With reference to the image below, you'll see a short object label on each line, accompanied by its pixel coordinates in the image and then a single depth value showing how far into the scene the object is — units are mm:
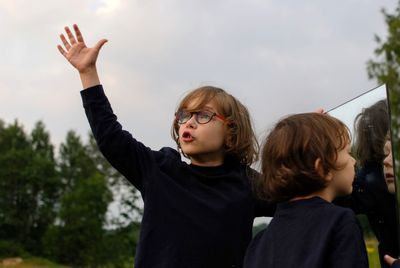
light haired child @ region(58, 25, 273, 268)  2910
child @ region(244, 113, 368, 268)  2141
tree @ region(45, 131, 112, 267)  50656
